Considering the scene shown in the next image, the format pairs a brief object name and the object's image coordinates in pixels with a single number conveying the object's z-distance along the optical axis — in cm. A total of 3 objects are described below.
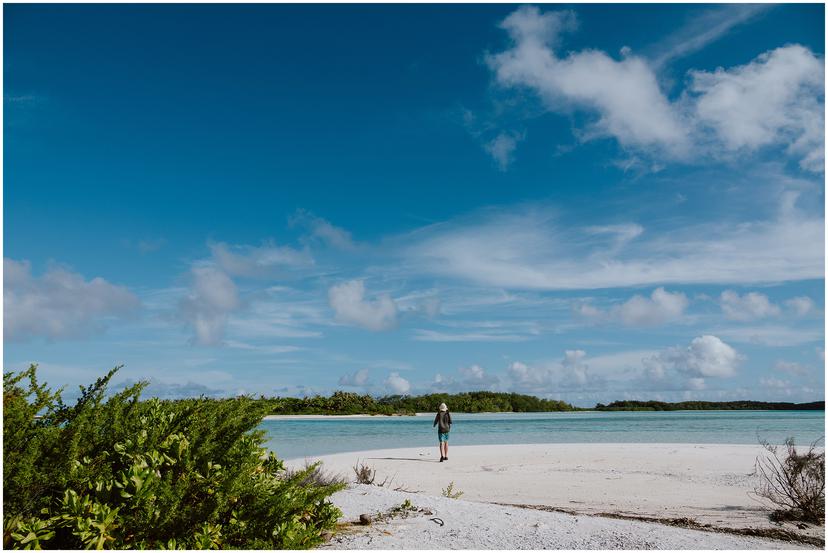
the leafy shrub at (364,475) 1029
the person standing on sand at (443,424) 1823
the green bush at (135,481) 447
